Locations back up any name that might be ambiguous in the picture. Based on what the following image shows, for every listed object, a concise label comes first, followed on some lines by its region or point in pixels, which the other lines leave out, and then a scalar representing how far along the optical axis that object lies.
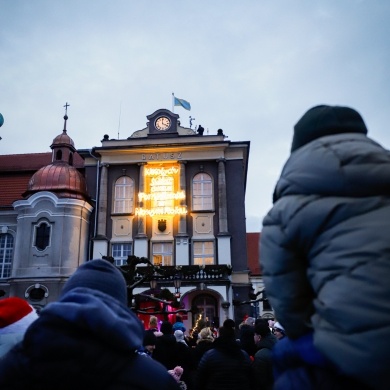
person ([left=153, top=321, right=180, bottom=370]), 6.69
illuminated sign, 30.55
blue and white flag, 36.44
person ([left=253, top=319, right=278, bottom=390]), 5.61
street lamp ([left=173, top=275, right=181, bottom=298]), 20.36
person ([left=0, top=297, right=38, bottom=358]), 3.20
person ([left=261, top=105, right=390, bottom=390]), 1.57
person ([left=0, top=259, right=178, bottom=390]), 1.88
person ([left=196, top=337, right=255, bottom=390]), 4.91
